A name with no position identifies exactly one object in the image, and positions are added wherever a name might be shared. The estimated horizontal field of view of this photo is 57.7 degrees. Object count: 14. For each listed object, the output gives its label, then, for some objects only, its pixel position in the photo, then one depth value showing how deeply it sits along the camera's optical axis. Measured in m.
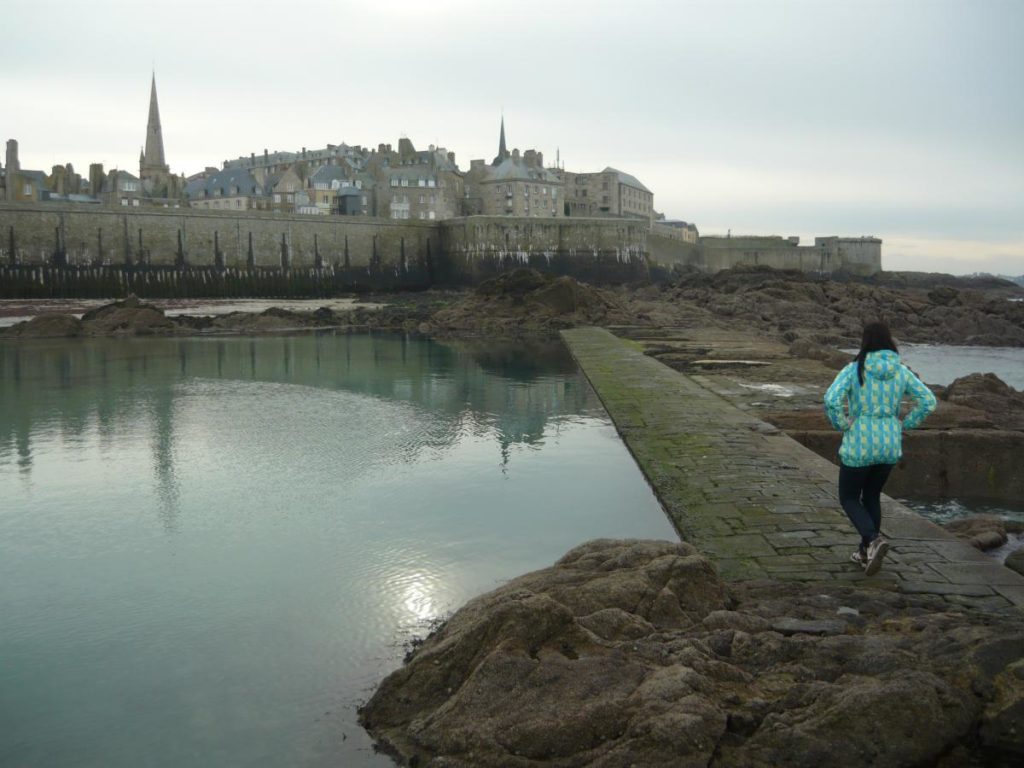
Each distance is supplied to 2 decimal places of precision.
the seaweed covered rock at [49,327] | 25.72
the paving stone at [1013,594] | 4.52
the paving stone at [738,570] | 5.06
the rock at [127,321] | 27.08
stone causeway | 4.98
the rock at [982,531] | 6.34
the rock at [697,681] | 3.05
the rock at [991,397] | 11.29
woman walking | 5.18
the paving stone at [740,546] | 5.49
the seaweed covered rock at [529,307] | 29.25
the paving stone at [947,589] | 4.67
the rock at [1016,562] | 5.14
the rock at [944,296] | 38.69
